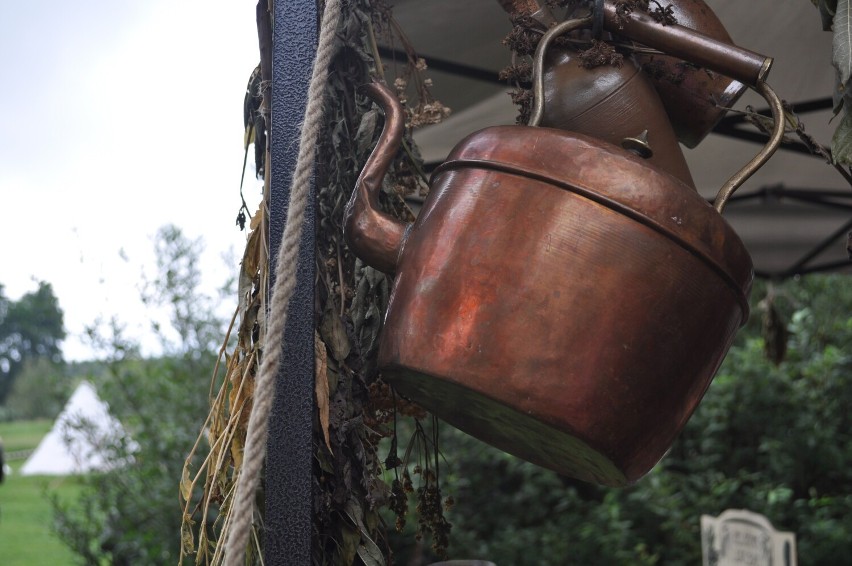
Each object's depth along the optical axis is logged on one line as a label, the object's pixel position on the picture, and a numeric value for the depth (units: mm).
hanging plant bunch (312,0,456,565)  890
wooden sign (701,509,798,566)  3177
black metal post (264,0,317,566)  829
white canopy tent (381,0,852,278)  1838
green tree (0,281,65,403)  26703
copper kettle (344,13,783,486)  694
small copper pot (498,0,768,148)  894
